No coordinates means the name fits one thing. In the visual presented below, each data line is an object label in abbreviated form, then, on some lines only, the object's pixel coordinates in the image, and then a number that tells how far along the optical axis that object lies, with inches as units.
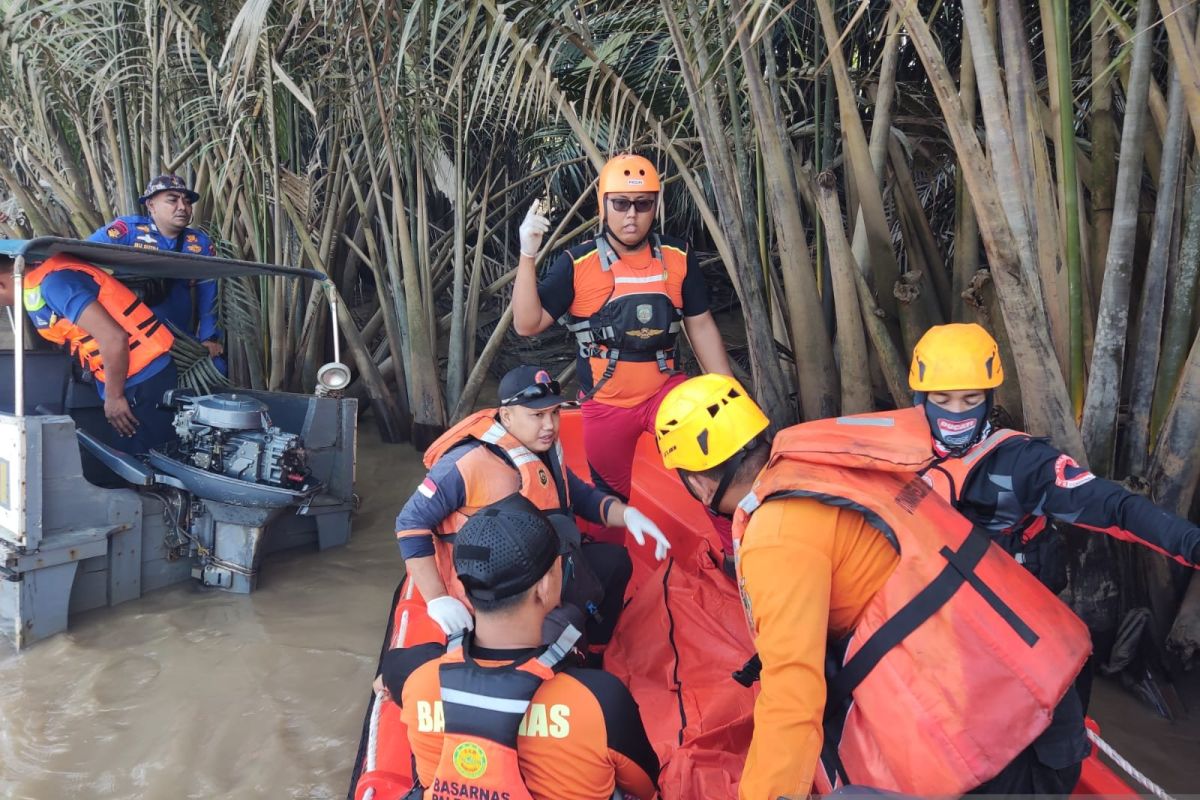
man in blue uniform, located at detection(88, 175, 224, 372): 178.4
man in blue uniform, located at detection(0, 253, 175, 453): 149.3
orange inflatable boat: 74.7
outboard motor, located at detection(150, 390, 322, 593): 154.6
